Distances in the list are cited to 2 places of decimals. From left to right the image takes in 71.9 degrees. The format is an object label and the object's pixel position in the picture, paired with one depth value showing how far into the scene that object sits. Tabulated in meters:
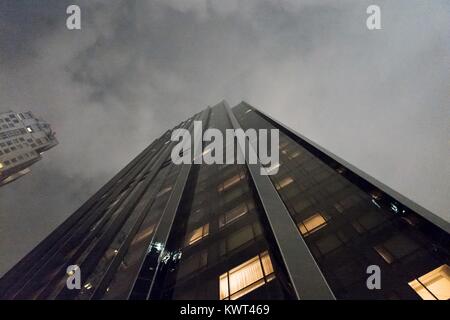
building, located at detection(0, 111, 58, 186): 97.25
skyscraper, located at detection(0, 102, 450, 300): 11.34
